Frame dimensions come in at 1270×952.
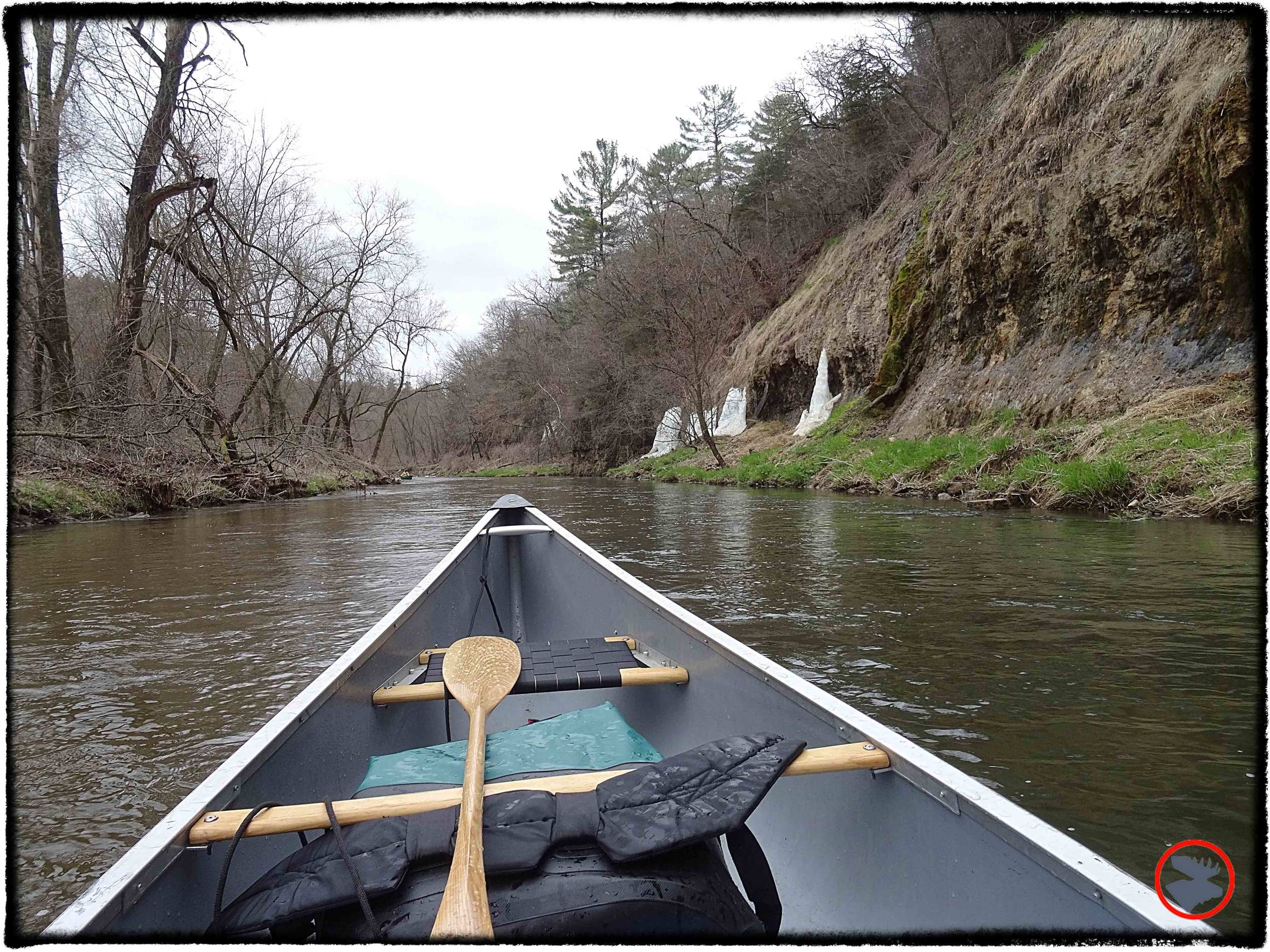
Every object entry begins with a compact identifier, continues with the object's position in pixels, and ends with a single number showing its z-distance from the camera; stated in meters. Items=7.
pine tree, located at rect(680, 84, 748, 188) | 30.42
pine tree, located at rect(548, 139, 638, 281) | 34.56
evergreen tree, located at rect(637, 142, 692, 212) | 30.41
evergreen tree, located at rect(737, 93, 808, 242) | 22.89
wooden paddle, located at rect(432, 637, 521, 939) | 0.82
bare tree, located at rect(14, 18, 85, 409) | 7.69
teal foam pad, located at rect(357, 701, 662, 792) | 1.54
